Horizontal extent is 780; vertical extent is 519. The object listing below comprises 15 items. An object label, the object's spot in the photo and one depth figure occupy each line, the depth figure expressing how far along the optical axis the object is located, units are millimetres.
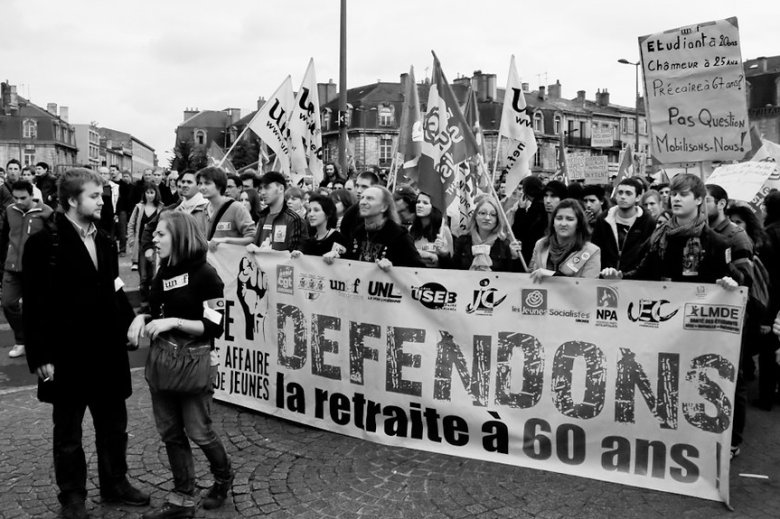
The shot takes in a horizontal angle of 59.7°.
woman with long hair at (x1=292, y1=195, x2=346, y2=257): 6293
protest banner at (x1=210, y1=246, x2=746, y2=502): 4152
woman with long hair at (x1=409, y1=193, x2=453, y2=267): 6762
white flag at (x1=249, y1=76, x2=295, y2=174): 9797
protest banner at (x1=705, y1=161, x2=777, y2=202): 8188
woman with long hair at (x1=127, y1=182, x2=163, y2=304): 10273
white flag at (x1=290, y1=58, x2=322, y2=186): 10073
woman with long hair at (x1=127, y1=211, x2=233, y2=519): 3771
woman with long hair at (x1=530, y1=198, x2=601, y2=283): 4898
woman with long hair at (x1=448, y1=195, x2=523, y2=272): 5984
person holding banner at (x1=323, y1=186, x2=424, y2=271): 5289
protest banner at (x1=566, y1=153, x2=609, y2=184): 14727
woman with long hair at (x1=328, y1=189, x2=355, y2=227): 8086
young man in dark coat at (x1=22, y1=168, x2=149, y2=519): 3777
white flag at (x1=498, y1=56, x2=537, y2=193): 8367
